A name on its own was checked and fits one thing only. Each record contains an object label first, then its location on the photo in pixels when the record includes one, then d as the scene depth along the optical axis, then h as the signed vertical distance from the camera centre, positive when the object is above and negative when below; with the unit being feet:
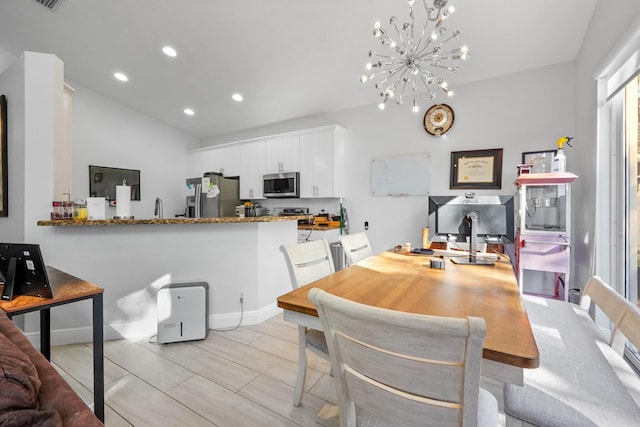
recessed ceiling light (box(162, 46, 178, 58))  10.84 +6.50
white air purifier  7.23 -2.73
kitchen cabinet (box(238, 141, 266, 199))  15.52 +2.53
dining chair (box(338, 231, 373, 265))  6.58 -0.90
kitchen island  7.27 -1.51
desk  3.97 -1.38
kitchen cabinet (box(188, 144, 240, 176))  16.51 +3.32
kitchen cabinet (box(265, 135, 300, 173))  14.12 +3.12
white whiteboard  11.65 +1.65
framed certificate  10.28 +1.68
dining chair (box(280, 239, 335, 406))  4.60 -1.20
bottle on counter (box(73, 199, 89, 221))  7.10 -0.01
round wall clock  11.05 +3.85
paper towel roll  7.64 +0.30
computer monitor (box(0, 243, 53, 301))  4.20 -0.97
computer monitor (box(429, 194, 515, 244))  8.85 -0.13
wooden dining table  2.37 -1.15
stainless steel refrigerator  10.58 +0.55
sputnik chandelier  5.23 +3.58
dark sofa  1.43 -1.10
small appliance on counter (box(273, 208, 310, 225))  14.79 +0.05
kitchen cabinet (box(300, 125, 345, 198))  13.12 +2.45
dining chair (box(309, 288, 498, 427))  1.90 -1.21
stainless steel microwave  14.02 +1.47
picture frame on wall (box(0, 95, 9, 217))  7.31 +1.52
